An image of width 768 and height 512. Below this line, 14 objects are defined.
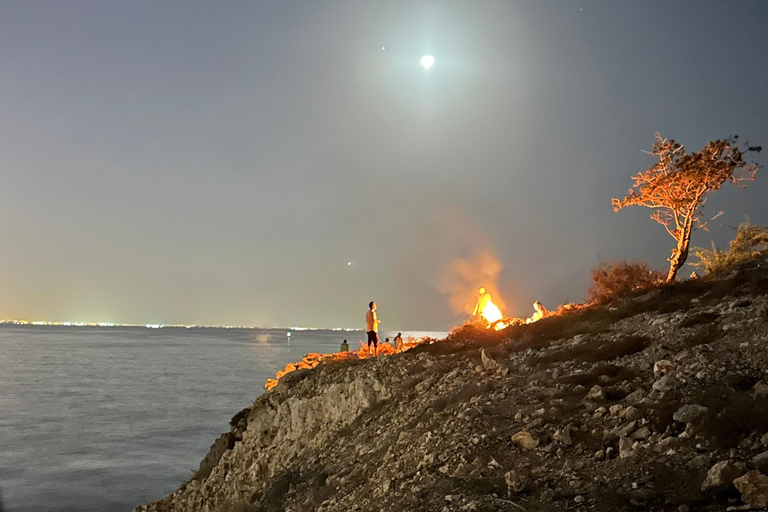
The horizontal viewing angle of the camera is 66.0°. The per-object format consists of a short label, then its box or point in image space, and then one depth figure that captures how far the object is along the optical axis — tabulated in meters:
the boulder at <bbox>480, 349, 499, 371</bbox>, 14.09
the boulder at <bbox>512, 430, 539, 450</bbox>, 9.55
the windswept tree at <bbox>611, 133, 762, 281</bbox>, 22.64
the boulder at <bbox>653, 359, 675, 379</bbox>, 10.86
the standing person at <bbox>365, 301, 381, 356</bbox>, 20.30
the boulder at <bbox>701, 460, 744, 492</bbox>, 7.12
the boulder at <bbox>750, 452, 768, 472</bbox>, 7.01
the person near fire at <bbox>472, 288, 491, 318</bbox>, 22.58
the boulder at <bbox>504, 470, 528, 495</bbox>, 8.53
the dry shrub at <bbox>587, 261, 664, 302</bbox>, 22.20
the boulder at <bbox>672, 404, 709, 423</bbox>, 8.70
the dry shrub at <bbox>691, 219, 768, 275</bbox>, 20.83
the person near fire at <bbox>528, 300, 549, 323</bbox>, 20.78
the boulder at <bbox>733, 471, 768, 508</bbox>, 6.55
